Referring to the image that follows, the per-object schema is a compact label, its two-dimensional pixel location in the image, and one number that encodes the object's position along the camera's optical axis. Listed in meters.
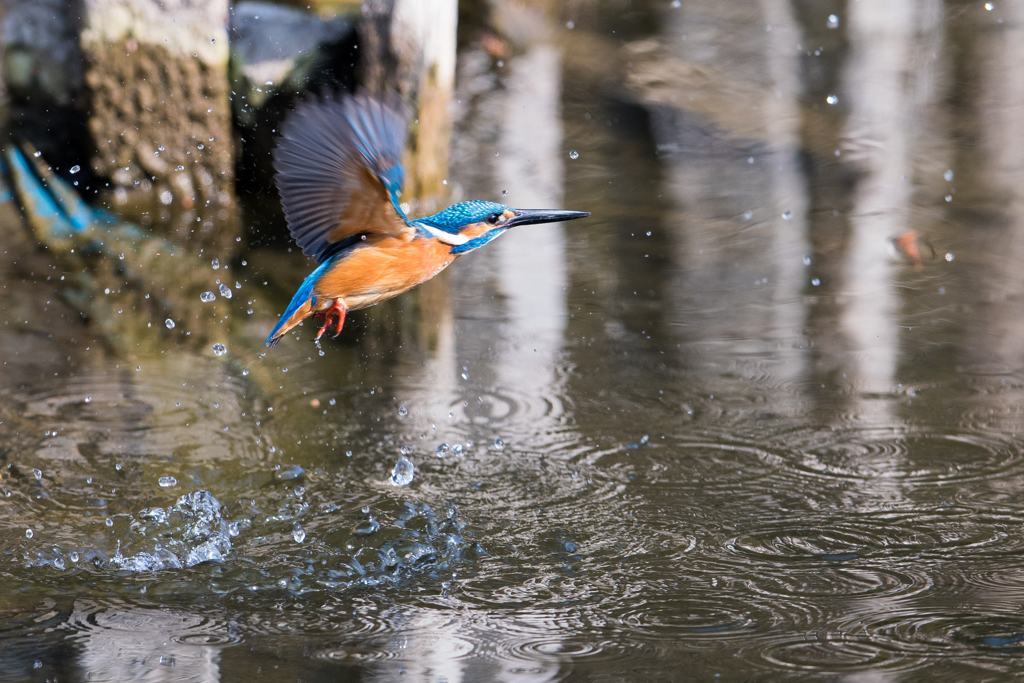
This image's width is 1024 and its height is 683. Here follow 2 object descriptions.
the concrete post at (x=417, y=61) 9.34
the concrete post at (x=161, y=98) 9.75
